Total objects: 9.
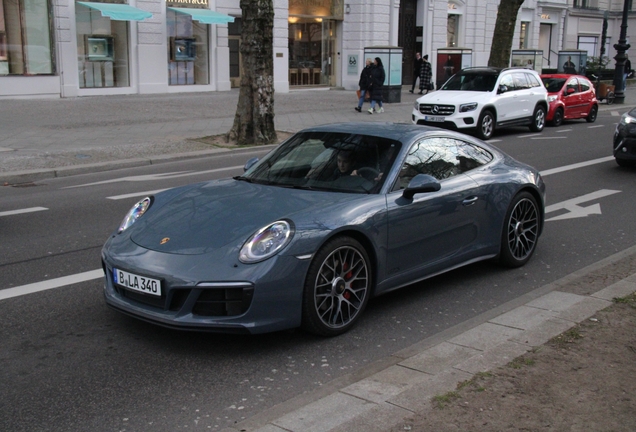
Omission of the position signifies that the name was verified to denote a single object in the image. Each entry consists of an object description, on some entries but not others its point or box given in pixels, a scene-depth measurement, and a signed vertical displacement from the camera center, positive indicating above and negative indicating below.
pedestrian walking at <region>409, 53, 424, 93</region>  33.06 +0.18
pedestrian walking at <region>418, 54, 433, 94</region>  32.41 -0.16
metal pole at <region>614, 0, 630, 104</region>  31.19 +0.45
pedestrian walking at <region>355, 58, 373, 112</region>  24.05 -0.37
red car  22.69 -0.74
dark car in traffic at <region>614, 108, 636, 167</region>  13.16 -1.13
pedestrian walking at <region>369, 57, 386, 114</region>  23.95 -0.36
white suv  19.03 -0.76
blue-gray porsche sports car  4.75 -1.15
